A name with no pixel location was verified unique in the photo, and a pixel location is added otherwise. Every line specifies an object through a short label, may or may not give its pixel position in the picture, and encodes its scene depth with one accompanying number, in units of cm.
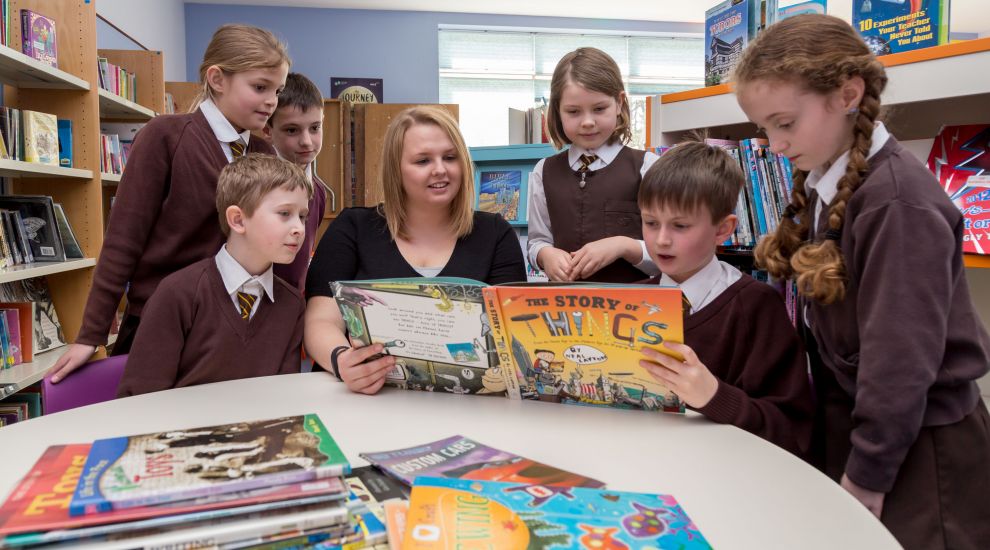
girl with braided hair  96
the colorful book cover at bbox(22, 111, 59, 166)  279
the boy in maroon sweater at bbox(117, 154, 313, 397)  137
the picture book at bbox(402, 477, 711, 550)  61
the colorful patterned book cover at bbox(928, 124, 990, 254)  145
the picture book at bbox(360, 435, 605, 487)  77
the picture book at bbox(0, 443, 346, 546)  56
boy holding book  101
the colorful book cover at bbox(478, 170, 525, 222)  363
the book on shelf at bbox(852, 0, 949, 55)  154
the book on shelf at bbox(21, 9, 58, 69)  281
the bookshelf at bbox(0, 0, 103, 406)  312
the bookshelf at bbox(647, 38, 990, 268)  140
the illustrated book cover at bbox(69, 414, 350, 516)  59
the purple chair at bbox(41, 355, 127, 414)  128
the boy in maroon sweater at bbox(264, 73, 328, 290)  217
